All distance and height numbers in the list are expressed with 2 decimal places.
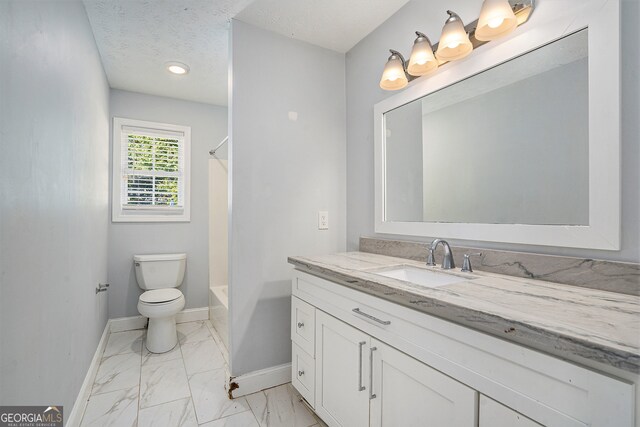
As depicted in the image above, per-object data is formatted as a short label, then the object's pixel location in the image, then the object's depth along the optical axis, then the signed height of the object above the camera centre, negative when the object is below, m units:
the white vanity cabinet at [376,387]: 0.86 -0.61
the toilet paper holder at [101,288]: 2.08 -0.54
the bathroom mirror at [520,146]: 0.98 +0.29
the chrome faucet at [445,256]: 1.37 -0.20
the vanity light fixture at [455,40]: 1.17 +0.78
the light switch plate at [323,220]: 2.15 -0.05
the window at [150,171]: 2.89 +0.43
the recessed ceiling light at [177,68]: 2.37 +1.20
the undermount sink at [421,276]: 1.30 -0.29
